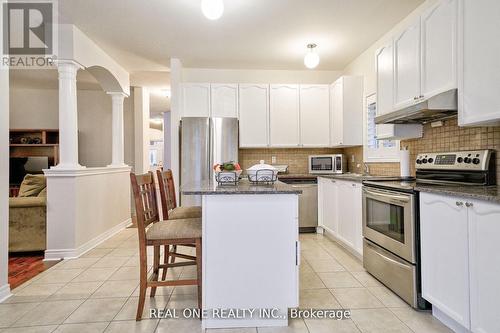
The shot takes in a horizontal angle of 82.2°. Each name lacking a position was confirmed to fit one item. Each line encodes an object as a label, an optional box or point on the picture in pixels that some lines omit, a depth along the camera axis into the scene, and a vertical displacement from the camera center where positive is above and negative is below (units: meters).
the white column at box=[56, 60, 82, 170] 3.43 +0.67
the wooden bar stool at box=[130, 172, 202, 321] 1.93 -0.44
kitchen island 1.88 -0.59
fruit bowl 2.23 -0.05
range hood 2.07 +0.45
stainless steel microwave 4.50 +0.05
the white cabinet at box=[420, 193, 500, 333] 1.47 -0.54
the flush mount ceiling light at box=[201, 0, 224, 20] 2.31 +1.31
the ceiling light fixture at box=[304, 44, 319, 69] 3.49 +1.31
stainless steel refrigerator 4.16 +0.33
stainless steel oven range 2.07 -0.38
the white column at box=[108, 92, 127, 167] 4.72 +0.67
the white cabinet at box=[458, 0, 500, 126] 1.69 +0.65
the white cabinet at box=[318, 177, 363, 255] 3.12 -0.54
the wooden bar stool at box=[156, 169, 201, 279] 2.60 -0.36
